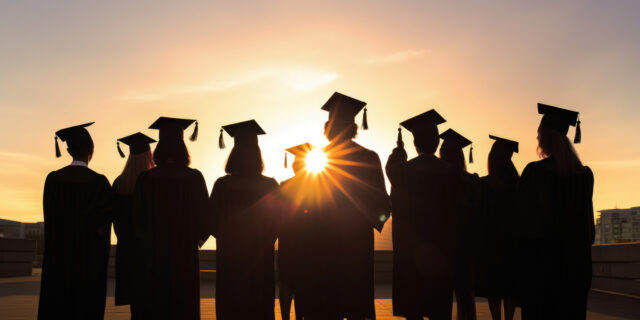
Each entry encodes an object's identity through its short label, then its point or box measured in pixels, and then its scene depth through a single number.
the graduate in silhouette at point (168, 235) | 5.01
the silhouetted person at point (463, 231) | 5.18
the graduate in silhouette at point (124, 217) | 5.54
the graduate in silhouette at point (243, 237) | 5.02
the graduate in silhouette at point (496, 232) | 5.78
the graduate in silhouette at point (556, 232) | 4.51
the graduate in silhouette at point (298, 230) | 4.74
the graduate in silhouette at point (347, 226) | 4.62
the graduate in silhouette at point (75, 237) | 5.23
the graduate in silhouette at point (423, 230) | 4.79
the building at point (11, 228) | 171.95
